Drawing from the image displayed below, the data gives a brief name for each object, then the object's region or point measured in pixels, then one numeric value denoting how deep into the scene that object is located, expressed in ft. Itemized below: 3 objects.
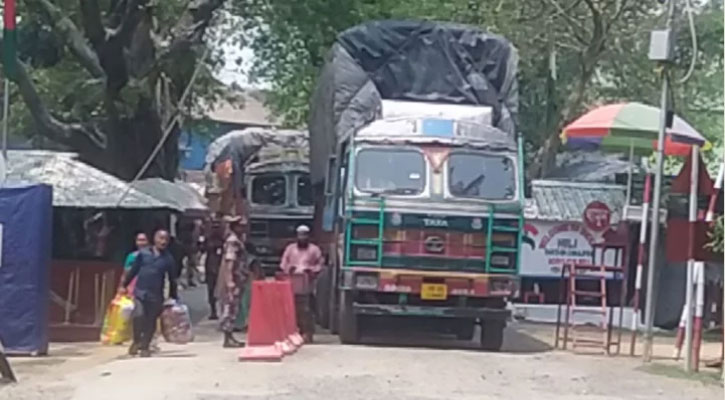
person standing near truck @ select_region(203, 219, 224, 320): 83.15
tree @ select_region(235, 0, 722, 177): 93.66
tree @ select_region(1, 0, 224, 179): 82.43
